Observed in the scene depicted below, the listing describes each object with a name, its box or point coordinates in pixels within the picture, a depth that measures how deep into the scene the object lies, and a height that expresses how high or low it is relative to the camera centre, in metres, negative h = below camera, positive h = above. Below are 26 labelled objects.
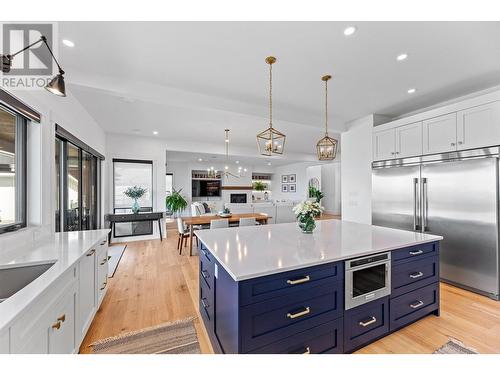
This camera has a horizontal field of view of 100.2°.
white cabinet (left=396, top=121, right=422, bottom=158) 3.21 +0.73
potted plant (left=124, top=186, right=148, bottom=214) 5.42 -0.18
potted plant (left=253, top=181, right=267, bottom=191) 12.22 +0.04
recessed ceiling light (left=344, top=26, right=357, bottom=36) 1.87 +1.42
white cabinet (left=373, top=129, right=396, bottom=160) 3.58 +0.74
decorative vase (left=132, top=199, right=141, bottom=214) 5.40 -0.53
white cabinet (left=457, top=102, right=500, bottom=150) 2.47 +0.74
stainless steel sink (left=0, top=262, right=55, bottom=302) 1.42 -0.62
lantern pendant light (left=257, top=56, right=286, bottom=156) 2.30 +0.50
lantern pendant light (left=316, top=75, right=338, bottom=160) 2.53 +0.46
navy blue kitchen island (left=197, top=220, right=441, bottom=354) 1.28 -0.74
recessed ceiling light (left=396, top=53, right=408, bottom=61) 2.27 +1.43
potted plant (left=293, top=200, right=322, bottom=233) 2.18 -0.28
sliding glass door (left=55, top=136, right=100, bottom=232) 2.89 -0.01
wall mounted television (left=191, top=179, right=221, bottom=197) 10.12 -0.05
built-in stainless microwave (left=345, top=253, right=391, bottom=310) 1.57 -0.74
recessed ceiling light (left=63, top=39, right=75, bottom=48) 2.01 +1.41
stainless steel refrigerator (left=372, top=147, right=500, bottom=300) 2.52 -0.30
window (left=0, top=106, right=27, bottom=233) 1.79 +0.16
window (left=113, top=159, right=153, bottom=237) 5.46 +0.01
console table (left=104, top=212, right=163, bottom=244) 5.01 -0.74
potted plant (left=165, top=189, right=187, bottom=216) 7.59 -0.55
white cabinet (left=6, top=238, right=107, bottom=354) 0.92 -0.75
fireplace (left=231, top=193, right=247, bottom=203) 10.87 -0.58
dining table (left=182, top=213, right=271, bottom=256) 4.39 -0.75
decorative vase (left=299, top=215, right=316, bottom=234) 2.22 -0.40
